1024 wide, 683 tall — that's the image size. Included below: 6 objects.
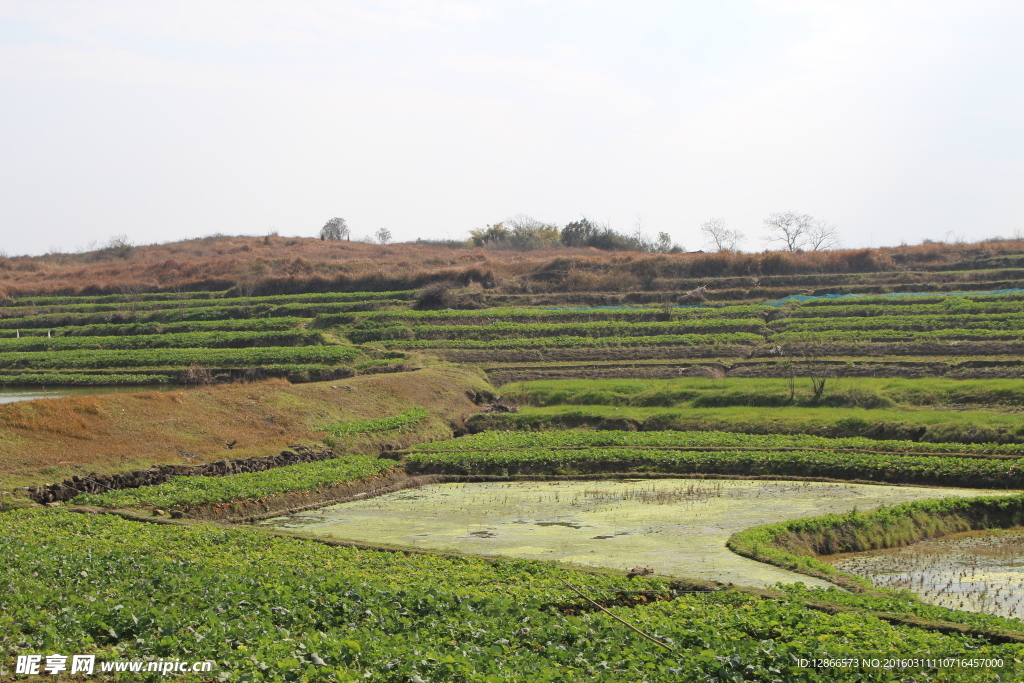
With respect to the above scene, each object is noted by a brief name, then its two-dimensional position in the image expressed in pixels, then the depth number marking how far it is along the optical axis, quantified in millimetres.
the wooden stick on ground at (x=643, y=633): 11609
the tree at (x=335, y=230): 136312
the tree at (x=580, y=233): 114750
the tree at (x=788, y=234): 102062
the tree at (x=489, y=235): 124375
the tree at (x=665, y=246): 110906
